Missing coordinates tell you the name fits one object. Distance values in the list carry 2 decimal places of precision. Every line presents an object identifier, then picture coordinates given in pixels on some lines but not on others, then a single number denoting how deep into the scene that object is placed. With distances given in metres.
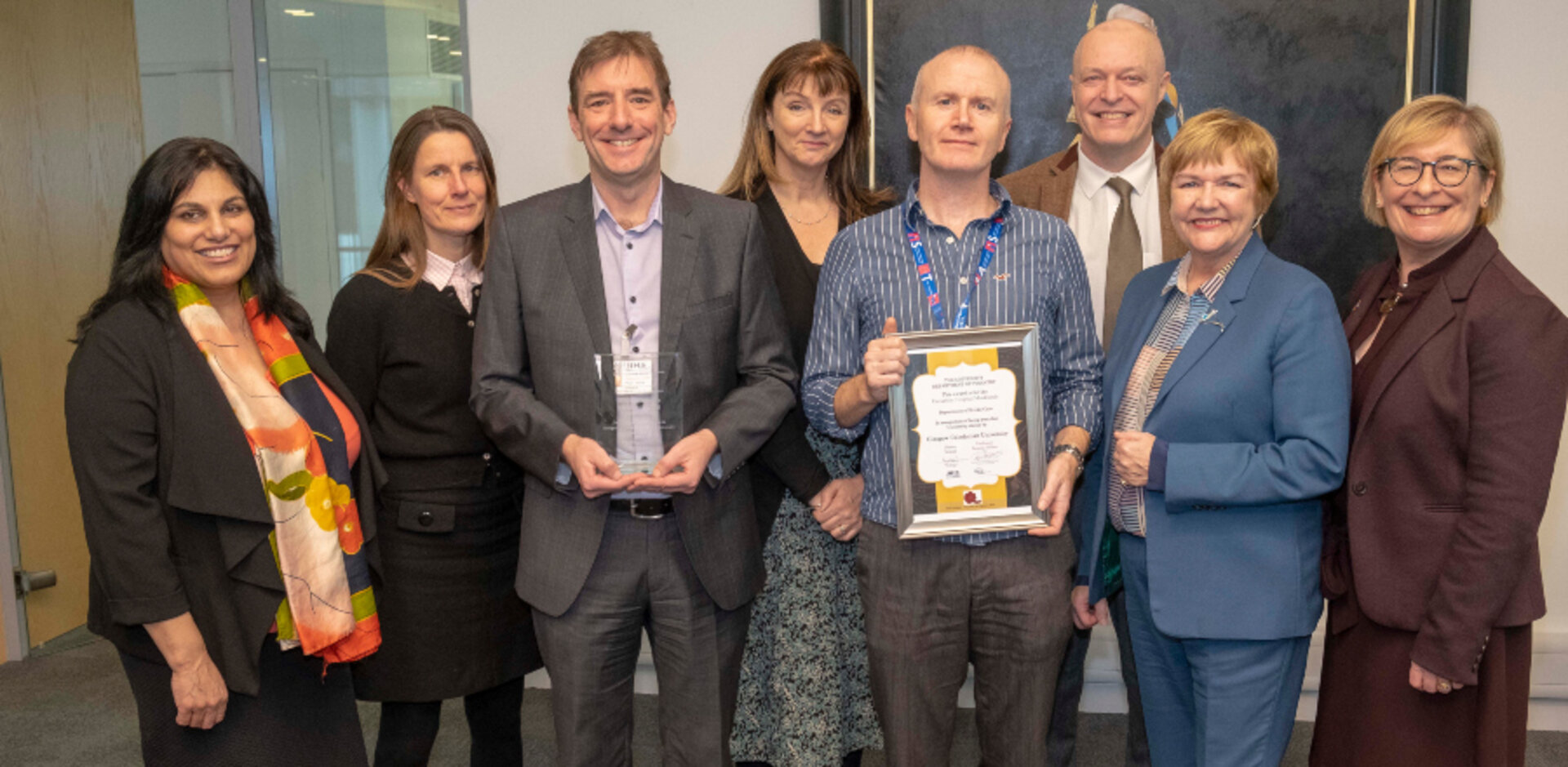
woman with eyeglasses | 1.90
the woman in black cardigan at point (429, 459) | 2.48
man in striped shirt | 2.09
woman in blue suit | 1.97
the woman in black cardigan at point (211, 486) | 1.90
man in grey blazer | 2.18
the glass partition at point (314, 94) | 4.45
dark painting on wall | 3.48
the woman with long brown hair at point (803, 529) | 2.60
